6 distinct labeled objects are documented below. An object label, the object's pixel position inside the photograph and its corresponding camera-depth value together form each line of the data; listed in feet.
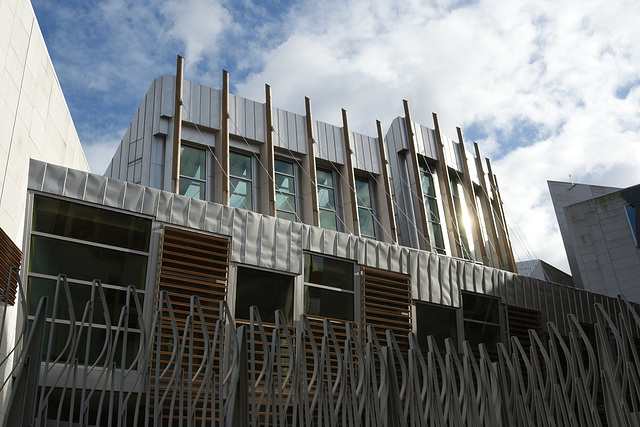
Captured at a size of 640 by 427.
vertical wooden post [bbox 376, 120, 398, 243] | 57.88
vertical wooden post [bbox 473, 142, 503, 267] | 65.77
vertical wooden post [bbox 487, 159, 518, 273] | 66.23
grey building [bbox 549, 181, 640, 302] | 77.36
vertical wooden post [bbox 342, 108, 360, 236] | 55.98
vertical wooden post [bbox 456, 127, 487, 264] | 63.31
